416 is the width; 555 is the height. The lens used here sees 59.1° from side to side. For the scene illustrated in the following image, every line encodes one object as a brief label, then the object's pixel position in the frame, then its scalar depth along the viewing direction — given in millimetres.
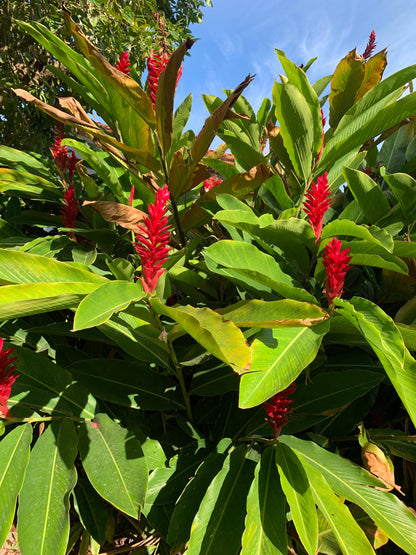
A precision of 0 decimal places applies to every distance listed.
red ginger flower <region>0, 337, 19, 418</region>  753
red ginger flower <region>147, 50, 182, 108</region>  1051
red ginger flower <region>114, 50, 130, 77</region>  1161
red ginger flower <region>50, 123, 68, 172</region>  1262
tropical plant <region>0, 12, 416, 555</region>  687
